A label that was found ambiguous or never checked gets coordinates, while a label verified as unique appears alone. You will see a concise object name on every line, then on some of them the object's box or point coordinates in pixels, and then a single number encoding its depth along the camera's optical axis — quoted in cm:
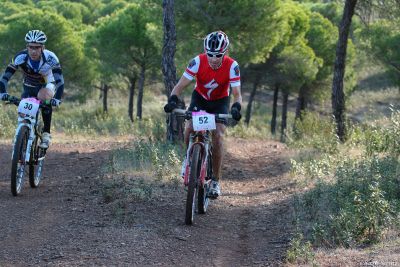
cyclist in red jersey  1259
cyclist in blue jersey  1454
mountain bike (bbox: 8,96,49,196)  1380
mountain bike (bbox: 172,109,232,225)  1212
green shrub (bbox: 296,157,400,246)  1144
